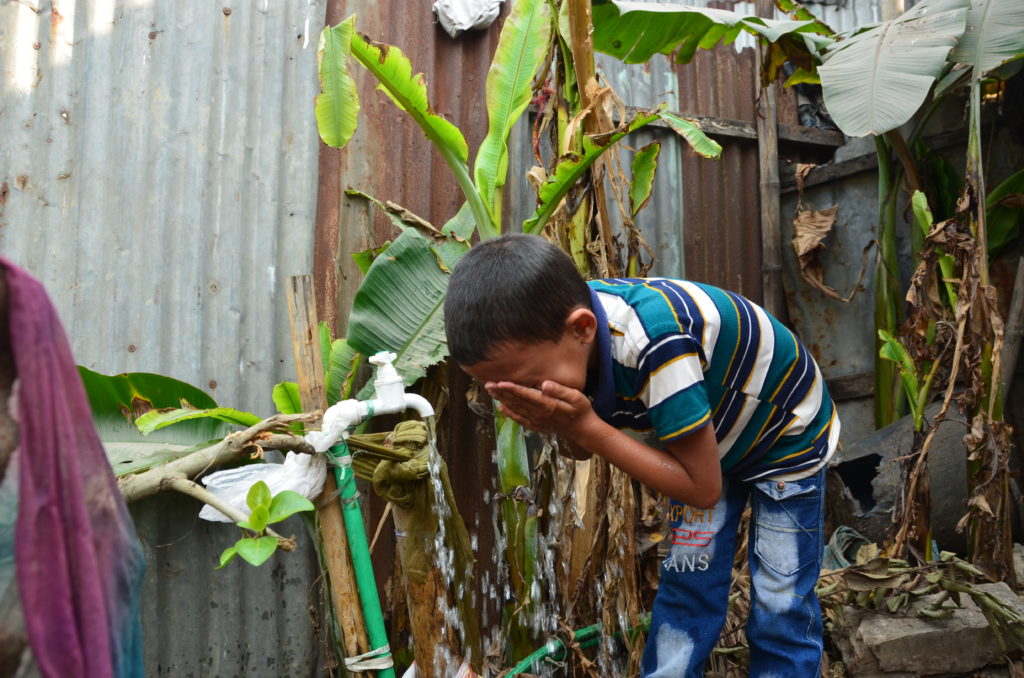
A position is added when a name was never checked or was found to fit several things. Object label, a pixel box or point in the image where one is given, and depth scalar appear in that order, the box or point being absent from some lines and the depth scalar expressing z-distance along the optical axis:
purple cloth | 0.77
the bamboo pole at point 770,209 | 4.32
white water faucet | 2.26
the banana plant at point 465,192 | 2.84
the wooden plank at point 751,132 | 4.24
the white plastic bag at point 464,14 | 3.57
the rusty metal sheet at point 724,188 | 4.27
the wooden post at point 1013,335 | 3.48
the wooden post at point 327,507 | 2.33
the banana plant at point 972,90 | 3.03
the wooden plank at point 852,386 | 4.25
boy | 1.58
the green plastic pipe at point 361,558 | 2.31
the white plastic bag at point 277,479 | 2.26
